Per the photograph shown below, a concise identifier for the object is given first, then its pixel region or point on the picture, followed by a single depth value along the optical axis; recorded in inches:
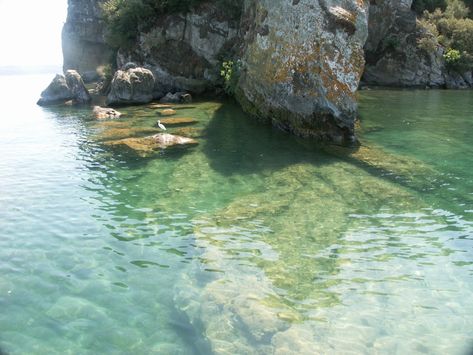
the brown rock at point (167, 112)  957.1
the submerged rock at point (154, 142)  630.3
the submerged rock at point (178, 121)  839.6
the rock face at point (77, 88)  1262.3
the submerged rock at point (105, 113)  957.8
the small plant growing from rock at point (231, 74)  973.8
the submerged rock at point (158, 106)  1076.8
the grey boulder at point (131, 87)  1146.7
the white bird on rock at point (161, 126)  760.3
